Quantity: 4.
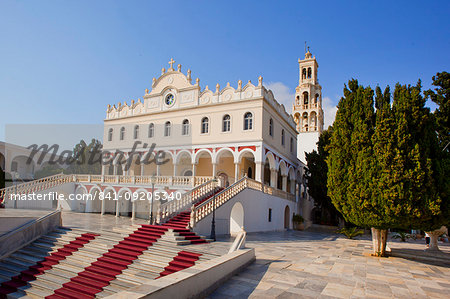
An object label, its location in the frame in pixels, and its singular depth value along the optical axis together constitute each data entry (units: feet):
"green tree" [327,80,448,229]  37.73
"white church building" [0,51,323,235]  71.56
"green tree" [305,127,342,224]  92.12
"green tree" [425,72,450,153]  55.72
